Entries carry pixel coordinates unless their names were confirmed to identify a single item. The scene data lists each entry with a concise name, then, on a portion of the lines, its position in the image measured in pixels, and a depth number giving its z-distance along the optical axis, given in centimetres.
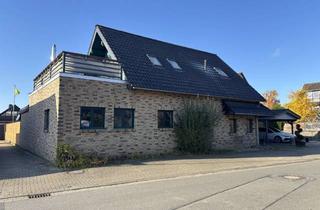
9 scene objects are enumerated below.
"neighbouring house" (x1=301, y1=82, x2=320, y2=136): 2968
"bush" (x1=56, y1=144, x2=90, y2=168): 953
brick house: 1042
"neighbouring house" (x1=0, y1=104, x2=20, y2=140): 3460
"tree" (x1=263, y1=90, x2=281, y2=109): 5200
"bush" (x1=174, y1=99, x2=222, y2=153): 1296
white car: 2171
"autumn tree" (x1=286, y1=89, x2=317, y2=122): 3435
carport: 2083
